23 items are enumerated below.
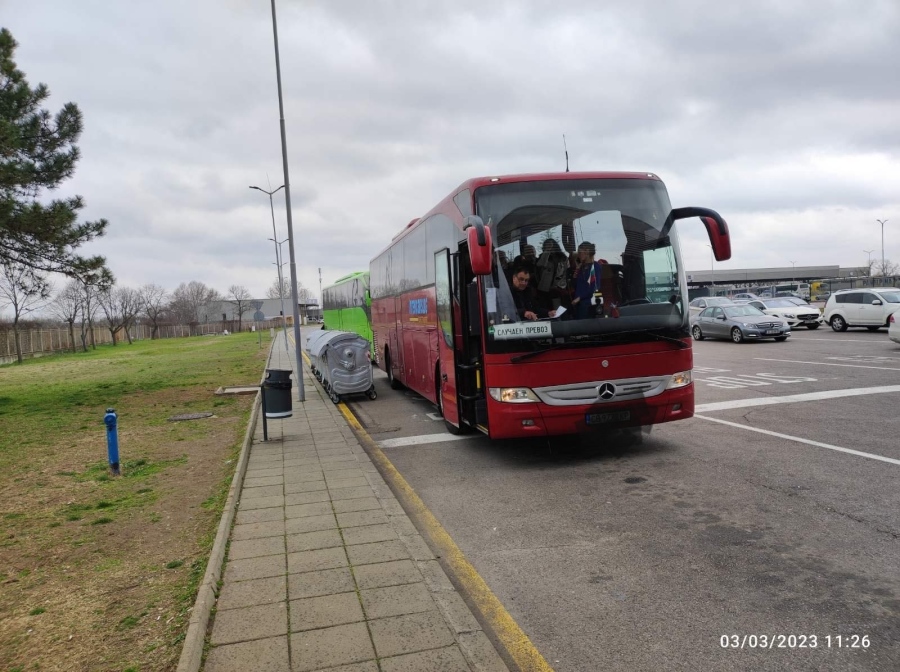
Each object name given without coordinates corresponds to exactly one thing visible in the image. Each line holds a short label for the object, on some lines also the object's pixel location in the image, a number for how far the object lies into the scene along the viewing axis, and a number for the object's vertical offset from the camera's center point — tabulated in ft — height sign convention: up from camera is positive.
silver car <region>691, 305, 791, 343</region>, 78.02 -3.53
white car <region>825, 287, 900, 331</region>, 81.56 -2.39
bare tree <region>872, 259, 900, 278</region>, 300.65 +8.33
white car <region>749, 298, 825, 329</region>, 94.38 -2.88
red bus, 24.31 -0.34
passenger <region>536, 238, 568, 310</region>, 24.21 +1.19
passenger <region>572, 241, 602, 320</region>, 24.35 +0.85
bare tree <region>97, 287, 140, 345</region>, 229.45 +8.43
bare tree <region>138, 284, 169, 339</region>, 272.10 +9.38
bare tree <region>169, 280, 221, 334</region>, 355.23 +15.37
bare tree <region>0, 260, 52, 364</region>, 54.13 +4.88
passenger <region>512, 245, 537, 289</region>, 24.34 +1.76
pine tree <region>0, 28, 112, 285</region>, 49.67 +12.21
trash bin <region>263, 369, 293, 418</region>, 32.76 -3.45
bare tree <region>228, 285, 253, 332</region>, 351.28 +13.76
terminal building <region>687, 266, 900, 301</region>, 245.02 +9.12
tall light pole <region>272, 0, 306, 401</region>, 51.34 +7.00
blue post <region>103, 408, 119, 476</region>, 26.68 -4.29
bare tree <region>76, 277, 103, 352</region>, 186.75 +5.11
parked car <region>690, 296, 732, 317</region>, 114.39 -0.87
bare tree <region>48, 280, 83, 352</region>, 187.01 +9.60
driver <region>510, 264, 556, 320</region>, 24.14 +0.42
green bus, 71.87 +2.05
